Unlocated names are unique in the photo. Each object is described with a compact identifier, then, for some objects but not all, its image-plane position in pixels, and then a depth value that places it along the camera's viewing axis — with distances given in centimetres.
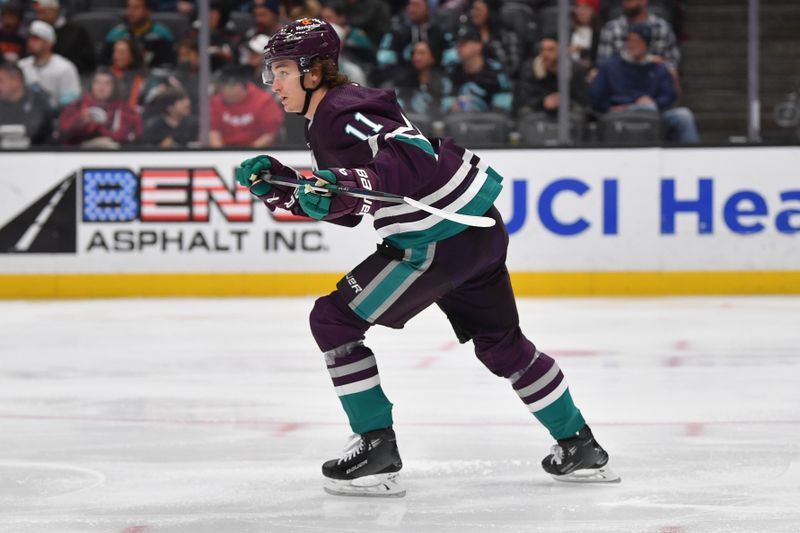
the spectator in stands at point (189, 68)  1720
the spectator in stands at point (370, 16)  1791
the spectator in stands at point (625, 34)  1742
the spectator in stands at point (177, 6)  1748
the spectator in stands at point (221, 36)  1722
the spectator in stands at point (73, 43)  1739
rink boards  1702
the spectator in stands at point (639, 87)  1728
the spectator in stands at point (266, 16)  1773
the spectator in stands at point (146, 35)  1745
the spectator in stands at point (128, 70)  1723
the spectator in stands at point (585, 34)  1719
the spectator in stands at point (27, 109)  1736
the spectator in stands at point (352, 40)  1775
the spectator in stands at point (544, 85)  1720
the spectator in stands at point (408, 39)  1755
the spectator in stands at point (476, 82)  1730
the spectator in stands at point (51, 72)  1736
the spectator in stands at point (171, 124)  1727
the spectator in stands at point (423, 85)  1717
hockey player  637
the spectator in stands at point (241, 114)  1719
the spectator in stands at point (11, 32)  1778
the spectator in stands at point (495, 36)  1745
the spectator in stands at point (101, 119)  1725
